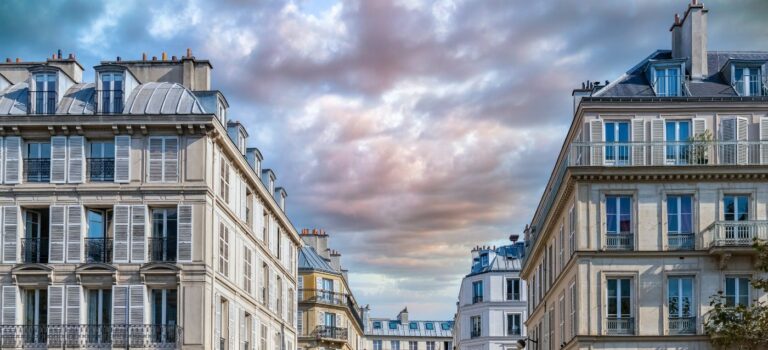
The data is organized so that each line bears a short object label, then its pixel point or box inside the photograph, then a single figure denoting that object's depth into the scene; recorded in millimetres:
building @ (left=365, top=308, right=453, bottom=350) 130125
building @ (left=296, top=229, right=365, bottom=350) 70938
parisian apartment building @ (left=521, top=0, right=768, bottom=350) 35781
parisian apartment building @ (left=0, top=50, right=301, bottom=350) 35594
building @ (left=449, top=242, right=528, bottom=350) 81375
